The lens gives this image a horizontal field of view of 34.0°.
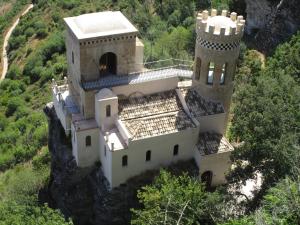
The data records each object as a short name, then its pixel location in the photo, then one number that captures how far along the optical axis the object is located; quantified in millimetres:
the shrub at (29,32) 77812
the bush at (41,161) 47500
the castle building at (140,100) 32500
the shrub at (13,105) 62875
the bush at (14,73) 69875
